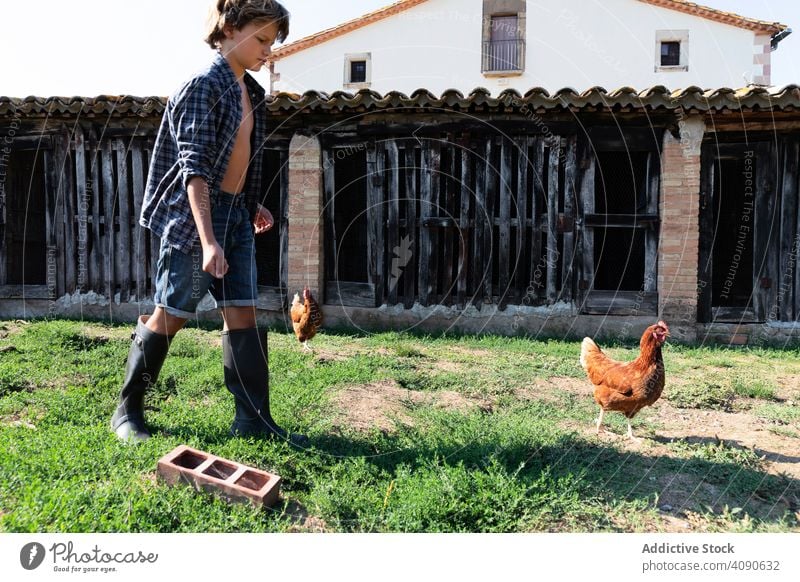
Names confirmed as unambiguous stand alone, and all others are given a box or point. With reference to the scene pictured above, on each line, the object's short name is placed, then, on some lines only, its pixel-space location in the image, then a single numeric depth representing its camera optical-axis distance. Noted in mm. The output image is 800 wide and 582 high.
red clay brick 2205
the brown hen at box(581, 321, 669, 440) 3176
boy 2596
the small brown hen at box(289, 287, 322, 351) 5668
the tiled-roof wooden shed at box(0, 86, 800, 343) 6980
